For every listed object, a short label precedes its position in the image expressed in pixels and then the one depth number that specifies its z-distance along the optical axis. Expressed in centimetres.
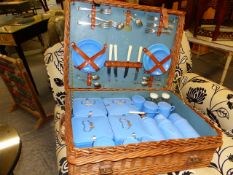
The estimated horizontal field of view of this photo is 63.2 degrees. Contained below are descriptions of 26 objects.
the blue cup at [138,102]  91
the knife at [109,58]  88
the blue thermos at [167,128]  74
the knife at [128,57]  90
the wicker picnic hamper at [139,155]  57
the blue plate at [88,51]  84
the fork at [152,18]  86
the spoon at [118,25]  84
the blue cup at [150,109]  86
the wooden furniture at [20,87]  126
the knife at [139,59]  92
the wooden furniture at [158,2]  182
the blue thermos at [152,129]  73
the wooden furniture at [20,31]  161
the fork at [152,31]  88
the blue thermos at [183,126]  75
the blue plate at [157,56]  92
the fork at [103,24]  81
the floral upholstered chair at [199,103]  76
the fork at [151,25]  88
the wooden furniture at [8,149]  48
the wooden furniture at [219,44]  128
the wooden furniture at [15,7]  274
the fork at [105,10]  80
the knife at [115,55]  88
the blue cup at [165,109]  87
